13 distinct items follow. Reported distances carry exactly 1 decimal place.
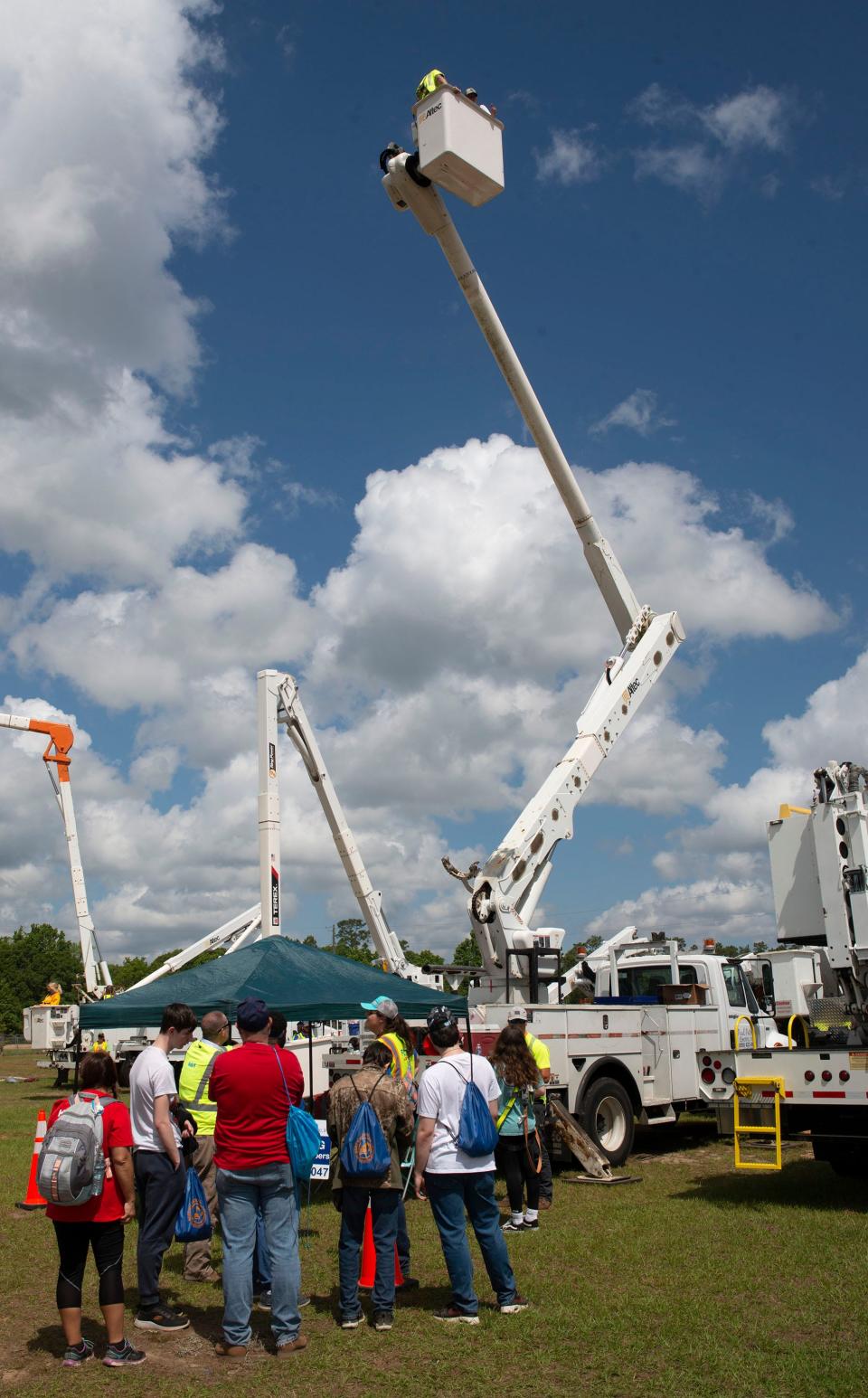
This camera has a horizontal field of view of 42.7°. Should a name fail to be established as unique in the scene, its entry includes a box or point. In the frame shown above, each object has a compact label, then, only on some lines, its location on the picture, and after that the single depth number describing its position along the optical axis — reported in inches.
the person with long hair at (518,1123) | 357.4
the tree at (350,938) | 3393.2
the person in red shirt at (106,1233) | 235.1
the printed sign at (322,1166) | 348.8
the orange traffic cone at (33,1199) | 411.8
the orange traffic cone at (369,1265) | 293.3
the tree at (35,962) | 3969.0
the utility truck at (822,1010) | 391.5
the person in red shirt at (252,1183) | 242.5
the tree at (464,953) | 2866.6
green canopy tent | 468.1
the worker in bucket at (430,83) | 581.6
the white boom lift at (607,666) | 576.1
